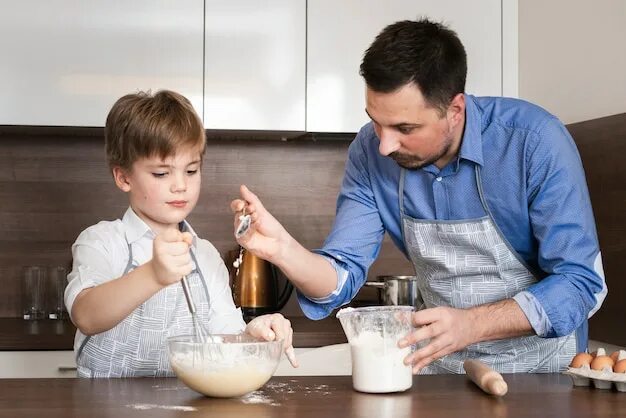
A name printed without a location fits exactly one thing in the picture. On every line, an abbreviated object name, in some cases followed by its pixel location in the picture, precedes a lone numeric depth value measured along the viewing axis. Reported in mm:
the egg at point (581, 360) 2446
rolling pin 2308
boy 2789
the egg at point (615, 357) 2440
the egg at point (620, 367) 2376
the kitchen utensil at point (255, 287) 4092
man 2729
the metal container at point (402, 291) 4013
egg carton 2374
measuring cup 2347
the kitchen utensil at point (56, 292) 4177
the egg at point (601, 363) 2411
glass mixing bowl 2270
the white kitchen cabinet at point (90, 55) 3897
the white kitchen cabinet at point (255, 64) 3996
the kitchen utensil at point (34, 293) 4184
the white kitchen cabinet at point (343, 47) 4038
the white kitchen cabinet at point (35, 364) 3718
